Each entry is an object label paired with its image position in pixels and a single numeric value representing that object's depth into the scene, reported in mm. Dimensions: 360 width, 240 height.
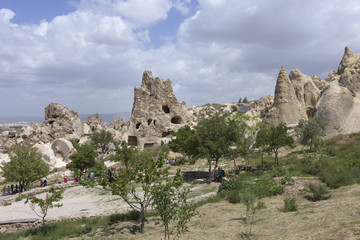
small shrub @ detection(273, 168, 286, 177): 17650
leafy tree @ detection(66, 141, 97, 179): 26453
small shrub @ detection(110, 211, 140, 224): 12414
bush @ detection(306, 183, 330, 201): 12106
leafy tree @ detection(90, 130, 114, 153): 54481
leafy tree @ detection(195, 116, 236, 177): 20406
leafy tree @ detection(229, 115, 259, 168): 21609
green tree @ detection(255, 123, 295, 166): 21516
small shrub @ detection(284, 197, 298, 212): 10712
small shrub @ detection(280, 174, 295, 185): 15352
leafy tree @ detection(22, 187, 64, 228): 11248
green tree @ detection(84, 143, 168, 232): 10117
